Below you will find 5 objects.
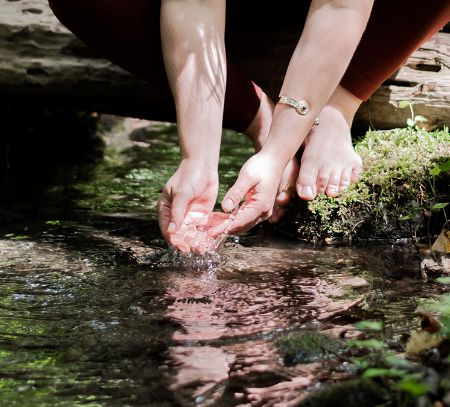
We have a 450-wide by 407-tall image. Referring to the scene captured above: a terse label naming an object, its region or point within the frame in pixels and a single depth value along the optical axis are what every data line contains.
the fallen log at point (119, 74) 3.23
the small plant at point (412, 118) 3.14
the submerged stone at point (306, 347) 1.64
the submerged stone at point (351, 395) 1.37
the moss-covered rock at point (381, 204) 2.68
